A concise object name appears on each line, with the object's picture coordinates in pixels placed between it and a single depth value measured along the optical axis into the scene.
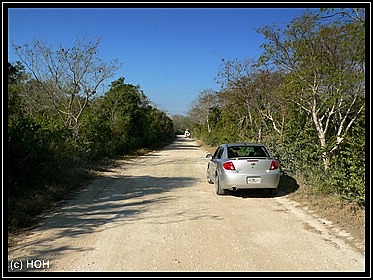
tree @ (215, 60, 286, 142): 14.74
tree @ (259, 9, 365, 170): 8.77
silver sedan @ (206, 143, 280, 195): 8.88
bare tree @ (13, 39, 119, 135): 16.53
